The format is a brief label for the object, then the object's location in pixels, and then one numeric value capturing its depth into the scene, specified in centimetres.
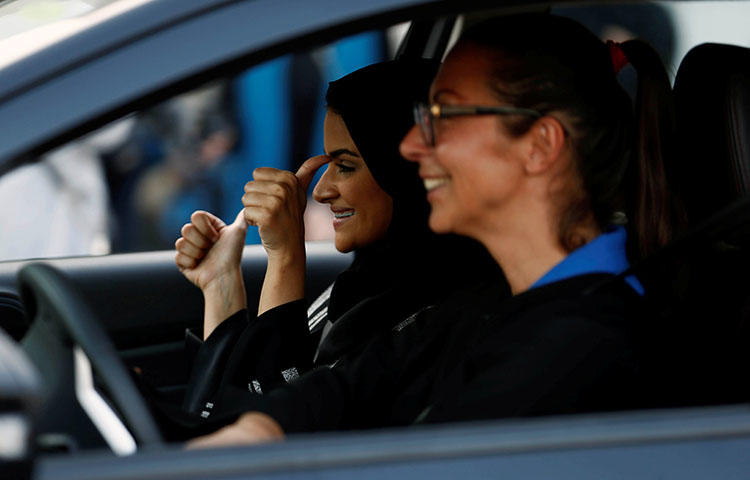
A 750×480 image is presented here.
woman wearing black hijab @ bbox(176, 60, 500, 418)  748
